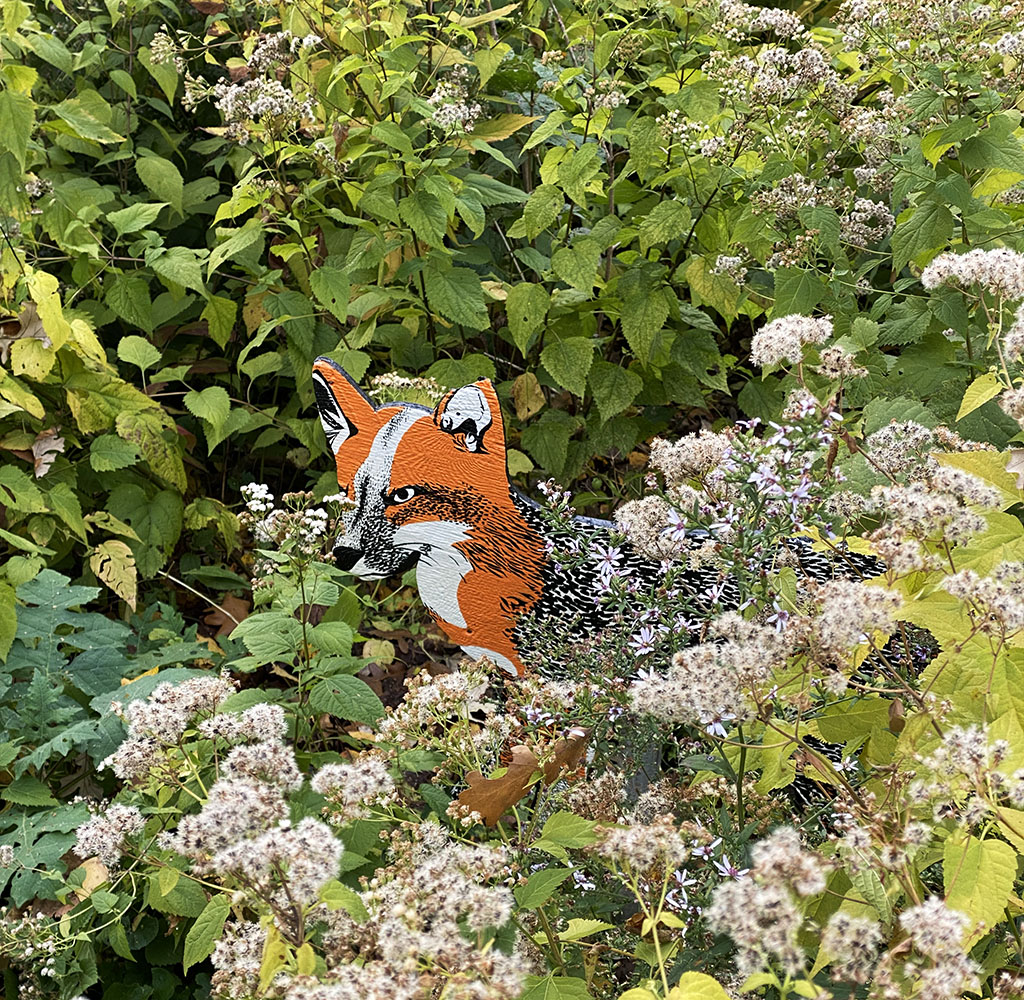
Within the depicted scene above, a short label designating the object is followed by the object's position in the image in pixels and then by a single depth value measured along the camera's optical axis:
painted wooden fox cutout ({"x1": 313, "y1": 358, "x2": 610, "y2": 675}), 1.72
